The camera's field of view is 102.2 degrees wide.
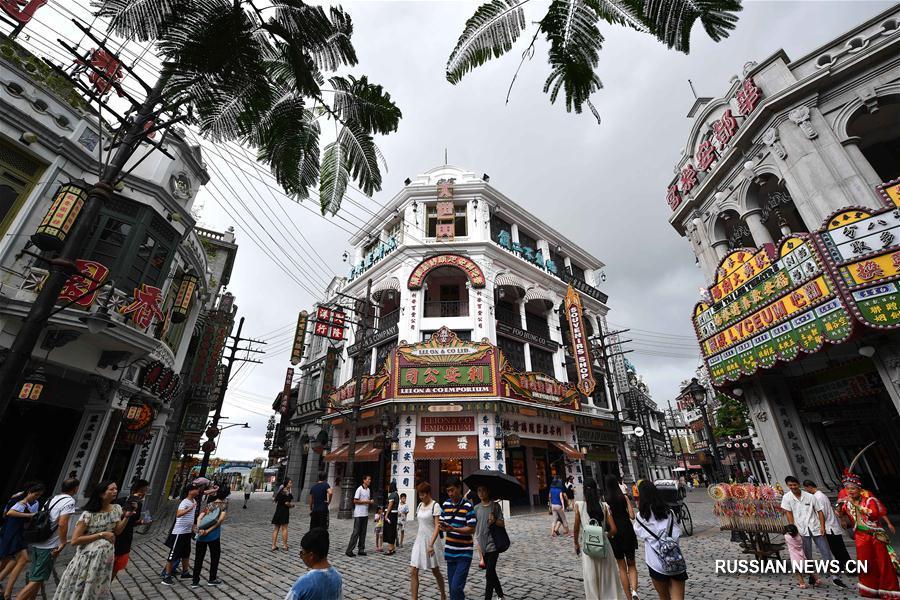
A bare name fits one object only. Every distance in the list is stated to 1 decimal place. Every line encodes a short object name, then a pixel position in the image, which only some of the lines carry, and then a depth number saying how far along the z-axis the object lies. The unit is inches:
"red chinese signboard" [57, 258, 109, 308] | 346.9
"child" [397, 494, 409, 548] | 390.6
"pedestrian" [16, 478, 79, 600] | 180.2
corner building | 662.5
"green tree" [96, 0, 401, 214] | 120.0
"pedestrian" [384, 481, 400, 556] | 361.9
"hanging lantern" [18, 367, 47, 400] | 336.8
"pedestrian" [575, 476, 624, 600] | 183.8
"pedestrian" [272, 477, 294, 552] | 361.1
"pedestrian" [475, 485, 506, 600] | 200.2
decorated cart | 275.9
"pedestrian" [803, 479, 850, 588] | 237.6
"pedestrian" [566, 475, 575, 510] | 682.7
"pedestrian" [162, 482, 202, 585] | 254.5
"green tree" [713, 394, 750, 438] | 673.6
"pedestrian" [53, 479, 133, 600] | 153.6
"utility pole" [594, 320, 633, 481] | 756.8
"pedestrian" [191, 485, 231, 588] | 246.2
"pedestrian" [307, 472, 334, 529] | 335.9
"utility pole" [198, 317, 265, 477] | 568.1
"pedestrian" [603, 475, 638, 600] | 198.7
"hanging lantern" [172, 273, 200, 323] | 500.1
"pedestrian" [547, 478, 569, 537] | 435.8
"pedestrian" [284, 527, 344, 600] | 95.7
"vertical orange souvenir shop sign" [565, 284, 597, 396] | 778.8
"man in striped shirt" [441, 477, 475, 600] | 182.2
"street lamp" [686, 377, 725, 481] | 518.6
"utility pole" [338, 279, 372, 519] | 589.5
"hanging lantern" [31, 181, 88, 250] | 298.2
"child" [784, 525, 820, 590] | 241.4
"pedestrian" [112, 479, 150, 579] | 205.0
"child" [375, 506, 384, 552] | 373.8
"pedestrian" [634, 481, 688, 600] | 159.0
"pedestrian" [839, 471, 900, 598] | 195.8
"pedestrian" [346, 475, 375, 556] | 354.6
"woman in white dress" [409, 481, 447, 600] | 206.5
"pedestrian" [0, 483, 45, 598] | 197.6
